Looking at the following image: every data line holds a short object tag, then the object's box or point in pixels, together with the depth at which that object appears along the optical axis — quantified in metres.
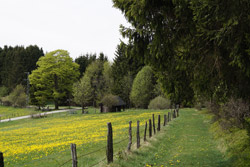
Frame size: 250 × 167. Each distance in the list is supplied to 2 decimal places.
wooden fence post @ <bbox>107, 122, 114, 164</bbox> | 9.84
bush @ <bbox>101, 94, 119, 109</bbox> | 53.03
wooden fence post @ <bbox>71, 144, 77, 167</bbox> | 7.69
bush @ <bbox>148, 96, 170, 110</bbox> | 55.81
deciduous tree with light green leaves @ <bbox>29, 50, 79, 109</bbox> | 65.31
